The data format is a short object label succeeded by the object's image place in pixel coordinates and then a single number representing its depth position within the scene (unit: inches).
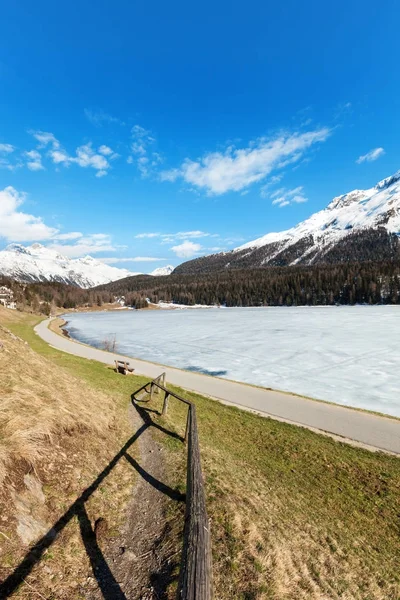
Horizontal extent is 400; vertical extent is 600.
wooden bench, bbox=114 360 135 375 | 895.1
